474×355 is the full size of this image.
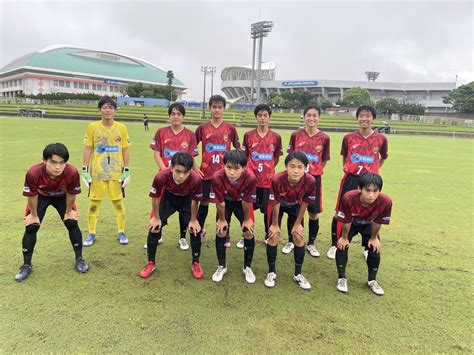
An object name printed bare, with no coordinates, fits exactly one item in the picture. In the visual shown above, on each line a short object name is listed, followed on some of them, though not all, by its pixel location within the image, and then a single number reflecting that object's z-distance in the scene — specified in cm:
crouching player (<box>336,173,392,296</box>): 341
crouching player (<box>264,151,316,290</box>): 371
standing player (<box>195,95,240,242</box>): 468
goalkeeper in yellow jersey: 466
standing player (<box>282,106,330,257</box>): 460
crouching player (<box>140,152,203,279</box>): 373
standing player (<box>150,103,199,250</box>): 466
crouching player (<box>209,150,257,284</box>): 363
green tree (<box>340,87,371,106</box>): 7691
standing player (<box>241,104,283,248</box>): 458
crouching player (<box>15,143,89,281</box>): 348
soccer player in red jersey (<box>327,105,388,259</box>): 446
